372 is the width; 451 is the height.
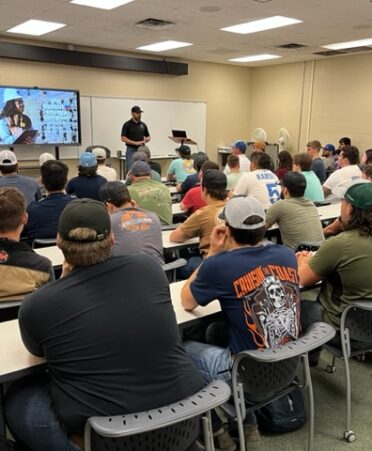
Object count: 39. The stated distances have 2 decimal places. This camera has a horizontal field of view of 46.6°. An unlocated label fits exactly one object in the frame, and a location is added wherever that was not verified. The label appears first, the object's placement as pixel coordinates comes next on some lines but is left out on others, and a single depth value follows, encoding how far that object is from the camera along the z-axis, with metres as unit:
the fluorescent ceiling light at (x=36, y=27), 6.30
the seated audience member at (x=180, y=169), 5.99
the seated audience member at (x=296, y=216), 3.27
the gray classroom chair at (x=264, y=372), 1.57
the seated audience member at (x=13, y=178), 3.86
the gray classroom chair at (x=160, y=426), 1.16
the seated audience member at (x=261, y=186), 4.26
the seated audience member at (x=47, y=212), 3.06
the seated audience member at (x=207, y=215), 2.99
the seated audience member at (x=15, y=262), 1.87
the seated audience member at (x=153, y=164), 5.82
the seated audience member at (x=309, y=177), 4.50
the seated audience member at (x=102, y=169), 5.28
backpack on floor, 2.13
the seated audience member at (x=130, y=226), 2.62
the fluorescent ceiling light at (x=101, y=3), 5.15
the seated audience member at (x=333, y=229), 3.33
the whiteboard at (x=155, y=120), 8.65
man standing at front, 7.88
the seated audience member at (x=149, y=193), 3.57
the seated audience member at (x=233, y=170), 4.95
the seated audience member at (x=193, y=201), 3.87
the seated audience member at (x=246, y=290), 1.71
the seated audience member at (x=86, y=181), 4.32
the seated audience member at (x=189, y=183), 4.84
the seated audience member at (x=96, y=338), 1.30
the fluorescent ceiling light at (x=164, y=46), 7.72
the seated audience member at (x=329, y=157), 8.12
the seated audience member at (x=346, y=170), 4.92
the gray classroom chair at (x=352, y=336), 2.10
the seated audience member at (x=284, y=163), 5.59
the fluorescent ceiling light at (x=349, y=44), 7.45
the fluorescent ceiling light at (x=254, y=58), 9.10
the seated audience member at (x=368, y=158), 5.36
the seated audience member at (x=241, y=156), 6.36
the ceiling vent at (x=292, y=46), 7.72
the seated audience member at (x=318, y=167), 6.46
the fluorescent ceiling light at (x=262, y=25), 5.96
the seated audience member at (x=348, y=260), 2.11
